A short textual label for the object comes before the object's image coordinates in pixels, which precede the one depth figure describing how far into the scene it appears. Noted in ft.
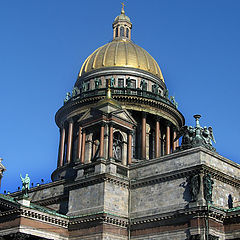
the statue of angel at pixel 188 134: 136.56
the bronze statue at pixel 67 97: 198.67
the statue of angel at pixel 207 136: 137.39
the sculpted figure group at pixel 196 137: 134.10
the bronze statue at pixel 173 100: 203.41
